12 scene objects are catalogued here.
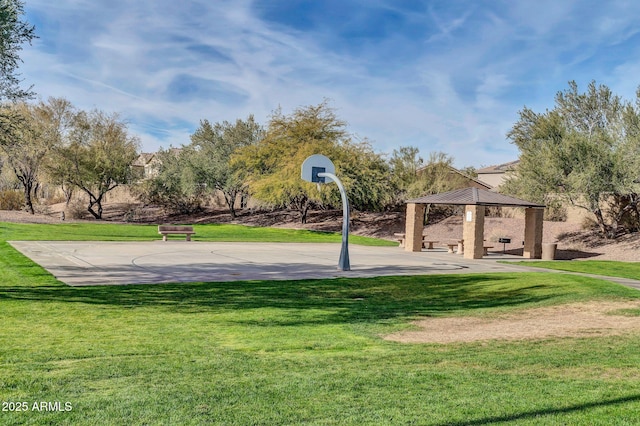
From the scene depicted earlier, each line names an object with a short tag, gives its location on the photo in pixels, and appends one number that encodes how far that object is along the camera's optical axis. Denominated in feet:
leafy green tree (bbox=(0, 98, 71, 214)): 134.31
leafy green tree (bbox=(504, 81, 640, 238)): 83.95
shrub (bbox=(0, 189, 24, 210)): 155.53
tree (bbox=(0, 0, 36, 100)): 36.92
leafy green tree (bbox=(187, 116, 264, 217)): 145.59
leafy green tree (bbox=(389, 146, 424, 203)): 128.44
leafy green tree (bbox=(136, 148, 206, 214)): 148.25
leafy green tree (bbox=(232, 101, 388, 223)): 118.11
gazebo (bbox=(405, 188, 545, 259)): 74.69
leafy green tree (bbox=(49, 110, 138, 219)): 140.26
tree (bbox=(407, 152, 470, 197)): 123.95
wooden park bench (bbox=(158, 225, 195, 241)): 86.56
